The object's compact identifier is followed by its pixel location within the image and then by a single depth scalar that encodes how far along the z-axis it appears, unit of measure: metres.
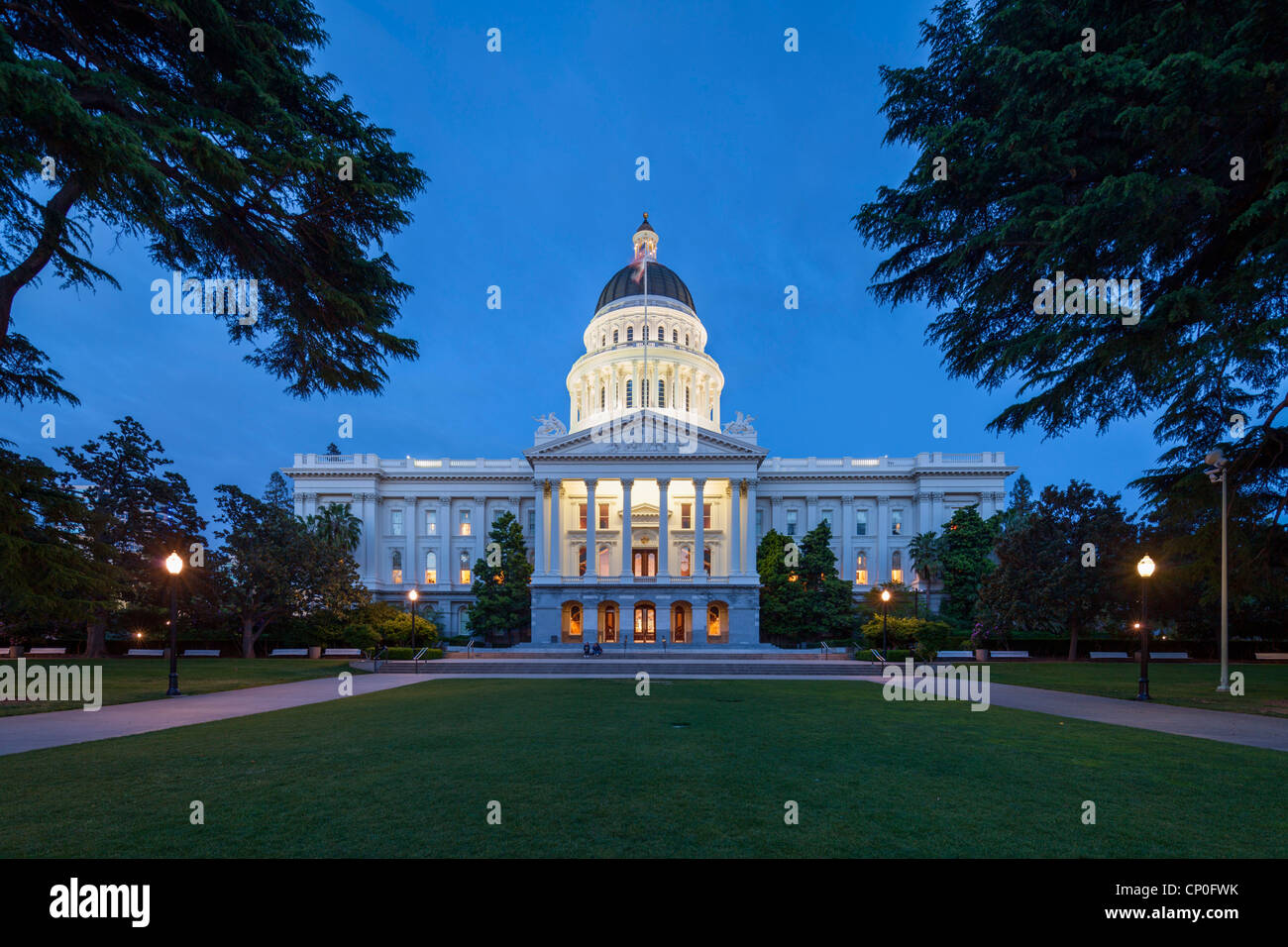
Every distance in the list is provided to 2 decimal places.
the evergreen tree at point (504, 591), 49.44
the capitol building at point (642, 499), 50.22
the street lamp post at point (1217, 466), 17.00
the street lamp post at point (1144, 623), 17.80
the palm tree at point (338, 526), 51.53
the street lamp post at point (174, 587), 18.97
